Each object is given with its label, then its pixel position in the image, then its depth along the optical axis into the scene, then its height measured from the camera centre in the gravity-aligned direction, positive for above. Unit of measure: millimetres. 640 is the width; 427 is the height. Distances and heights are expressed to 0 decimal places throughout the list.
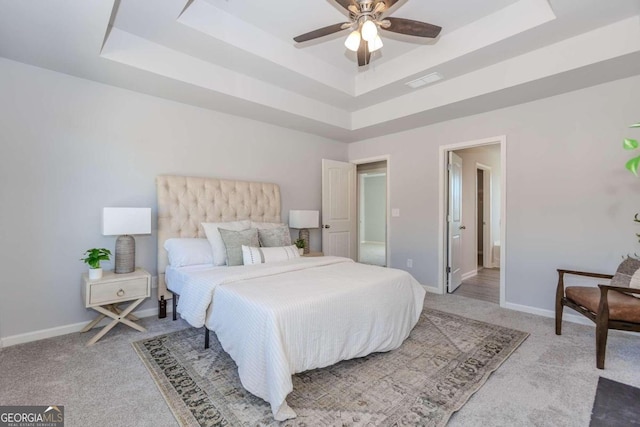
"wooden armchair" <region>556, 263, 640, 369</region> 2246 -783
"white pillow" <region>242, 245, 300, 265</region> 3049 -447
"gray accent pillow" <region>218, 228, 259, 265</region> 3084 -310
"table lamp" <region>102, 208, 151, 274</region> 2777 -141
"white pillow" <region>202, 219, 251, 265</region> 3178 -237
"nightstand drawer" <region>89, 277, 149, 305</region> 2613 -708
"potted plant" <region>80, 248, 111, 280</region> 2684 -442
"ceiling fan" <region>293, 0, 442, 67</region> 2064 +1393
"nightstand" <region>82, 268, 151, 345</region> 2611 -723
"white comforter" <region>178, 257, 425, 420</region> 1756 -729
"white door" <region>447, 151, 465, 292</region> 4438 -179
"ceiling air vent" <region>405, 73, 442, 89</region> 3422 +1565
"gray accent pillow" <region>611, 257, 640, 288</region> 2451 -544
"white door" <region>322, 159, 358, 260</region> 5027 +50
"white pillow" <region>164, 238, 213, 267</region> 3076 -410
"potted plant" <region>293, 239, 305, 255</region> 4363 -470
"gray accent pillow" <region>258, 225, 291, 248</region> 3494 -296
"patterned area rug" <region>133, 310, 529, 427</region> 1710 -1177
